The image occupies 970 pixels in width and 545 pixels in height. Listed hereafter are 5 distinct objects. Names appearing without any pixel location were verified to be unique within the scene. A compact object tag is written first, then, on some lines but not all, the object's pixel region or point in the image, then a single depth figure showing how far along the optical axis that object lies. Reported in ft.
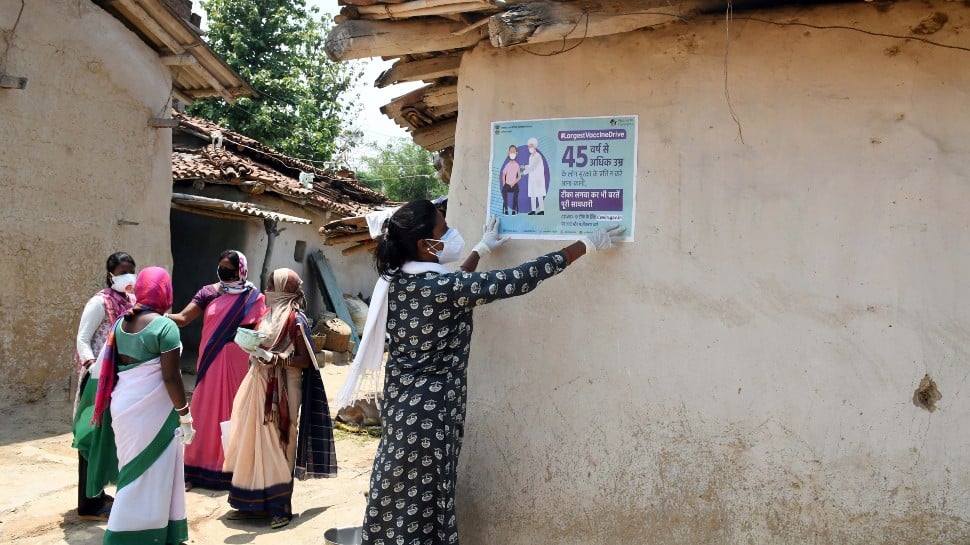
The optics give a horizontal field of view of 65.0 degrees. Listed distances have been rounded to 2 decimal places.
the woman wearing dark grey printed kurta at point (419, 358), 9.70
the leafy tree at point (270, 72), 61.31
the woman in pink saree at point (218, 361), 17.79
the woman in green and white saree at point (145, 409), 12.89
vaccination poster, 10.87
